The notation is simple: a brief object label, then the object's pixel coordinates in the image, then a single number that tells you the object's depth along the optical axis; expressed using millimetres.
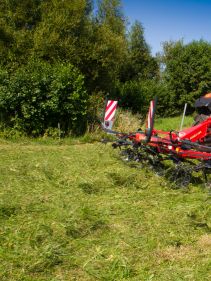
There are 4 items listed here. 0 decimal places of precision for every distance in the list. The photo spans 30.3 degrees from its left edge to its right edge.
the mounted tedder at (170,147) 6828
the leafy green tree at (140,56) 29620
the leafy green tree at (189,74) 23766
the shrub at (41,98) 11094
